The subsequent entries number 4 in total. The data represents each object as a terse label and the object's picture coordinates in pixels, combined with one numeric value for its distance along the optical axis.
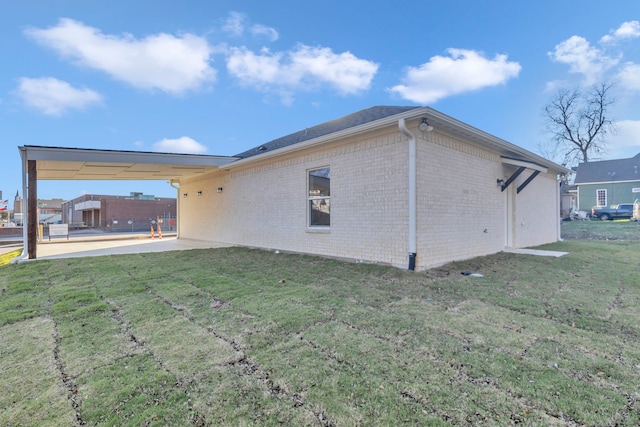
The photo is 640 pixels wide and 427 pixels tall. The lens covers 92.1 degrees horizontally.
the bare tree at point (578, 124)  28.78
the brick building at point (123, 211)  34.03
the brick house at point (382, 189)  6.24
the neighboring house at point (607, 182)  27.99
